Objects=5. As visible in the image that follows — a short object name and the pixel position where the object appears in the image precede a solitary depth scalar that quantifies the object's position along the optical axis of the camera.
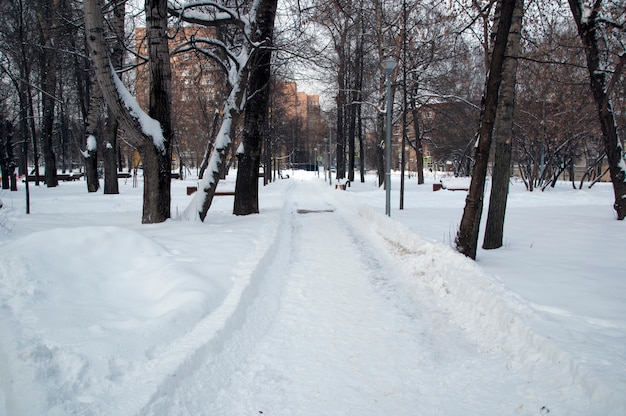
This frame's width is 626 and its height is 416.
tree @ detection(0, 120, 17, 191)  22.11
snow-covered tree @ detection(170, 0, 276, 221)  10.03
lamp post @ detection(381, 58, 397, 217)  11.32
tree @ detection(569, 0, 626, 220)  9.18
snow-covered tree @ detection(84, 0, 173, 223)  7.82
